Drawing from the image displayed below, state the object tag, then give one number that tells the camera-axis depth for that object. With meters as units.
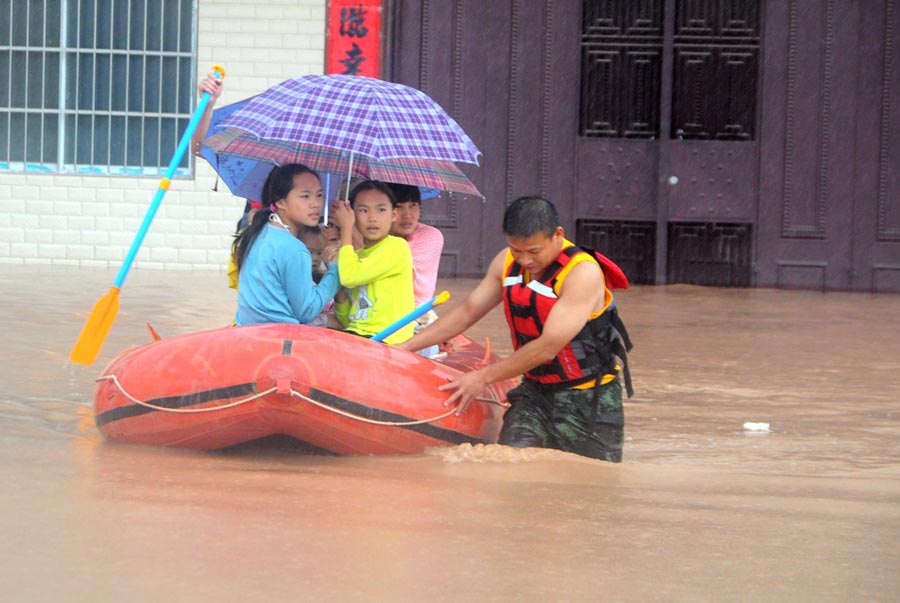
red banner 21.82
